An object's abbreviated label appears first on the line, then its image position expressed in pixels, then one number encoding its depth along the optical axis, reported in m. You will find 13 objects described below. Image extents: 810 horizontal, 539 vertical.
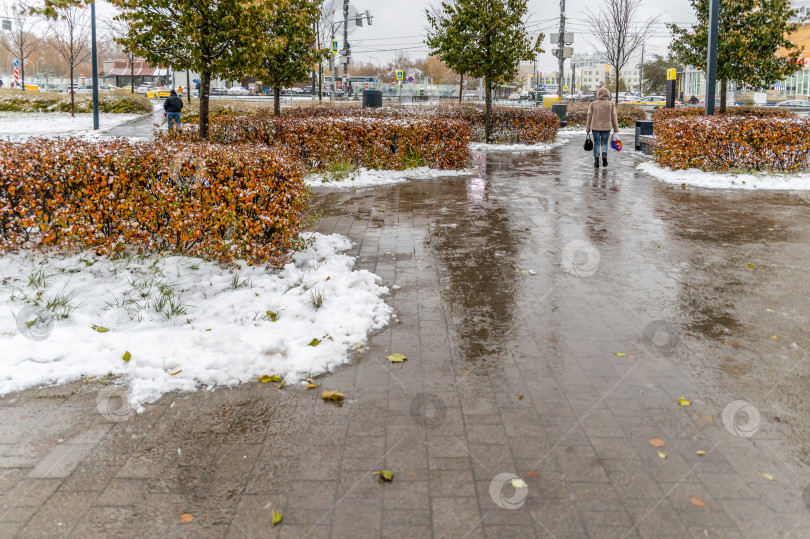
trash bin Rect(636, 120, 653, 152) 20.69
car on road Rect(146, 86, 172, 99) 55.56
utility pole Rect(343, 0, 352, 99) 38.09
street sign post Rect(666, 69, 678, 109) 26.17
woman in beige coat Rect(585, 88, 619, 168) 14.77
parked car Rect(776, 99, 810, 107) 55.62
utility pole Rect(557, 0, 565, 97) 36.24
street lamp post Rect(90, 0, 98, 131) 22.58
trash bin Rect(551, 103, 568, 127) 31.77
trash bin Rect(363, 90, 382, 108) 29.55
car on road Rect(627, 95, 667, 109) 56.25
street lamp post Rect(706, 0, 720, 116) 14.80
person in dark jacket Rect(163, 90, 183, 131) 22.47
